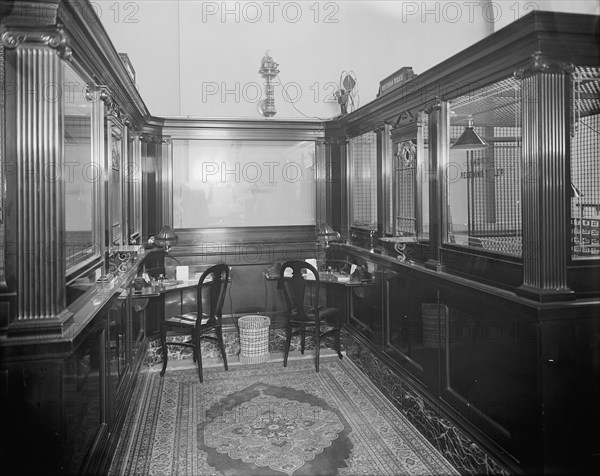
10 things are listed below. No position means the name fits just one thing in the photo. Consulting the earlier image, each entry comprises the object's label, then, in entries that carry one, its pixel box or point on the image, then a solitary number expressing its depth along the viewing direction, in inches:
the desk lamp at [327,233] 230.2
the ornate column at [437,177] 143.9
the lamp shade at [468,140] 143.0
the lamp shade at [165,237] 211.8
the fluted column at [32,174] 88.0
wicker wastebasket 219.1
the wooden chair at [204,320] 190.2
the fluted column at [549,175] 99.3
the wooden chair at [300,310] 198.8
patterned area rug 131.0
